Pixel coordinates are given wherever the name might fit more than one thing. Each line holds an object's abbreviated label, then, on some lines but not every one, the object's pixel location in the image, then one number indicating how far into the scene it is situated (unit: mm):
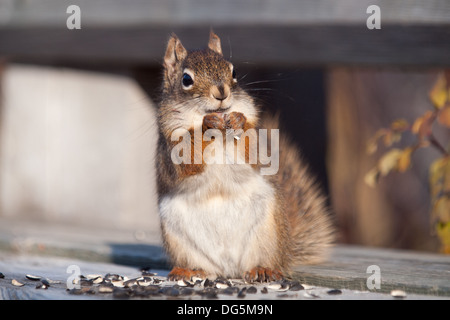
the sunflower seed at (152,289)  1216
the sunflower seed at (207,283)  1251
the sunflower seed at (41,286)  1230
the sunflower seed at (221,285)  1247
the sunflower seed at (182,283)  1250
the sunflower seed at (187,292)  1214
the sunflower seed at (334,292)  1236
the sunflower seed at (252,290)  1227
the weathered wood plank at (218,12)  1433
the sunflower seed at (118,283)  1238
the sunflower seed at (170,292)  1211
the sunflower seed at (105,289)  1218
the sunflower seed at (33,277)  1264
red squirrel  1263
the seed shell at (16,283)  1240
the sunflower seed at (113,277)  1258
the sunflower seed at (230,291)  1222
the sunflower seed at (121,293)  1205
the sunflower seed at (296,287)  1244
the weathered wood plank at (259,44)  1432
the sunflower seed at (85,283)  1239
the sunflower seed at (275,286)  1244
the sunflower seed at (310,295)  1221
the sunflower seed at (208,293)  1212
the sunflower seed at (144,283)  1246
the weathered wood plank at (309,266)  1254
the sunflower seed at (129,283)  1238
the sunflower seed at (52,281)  1259
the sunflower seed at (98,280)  1249
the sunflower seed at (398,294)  1226
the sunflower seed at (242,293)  1212
